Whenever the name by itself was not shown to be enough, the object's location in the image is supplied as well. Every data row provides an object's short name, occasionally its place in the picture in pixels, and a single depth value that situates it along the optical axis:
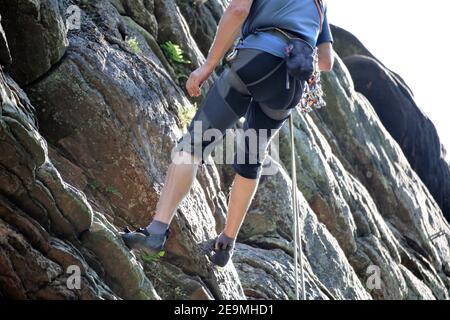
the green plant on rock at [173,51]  11.95
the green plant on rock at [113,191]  8.90
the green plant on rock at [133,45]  10.64
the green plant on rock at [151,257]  8.44
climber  7.55
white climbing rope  8.23
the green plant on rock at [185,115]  10.38
